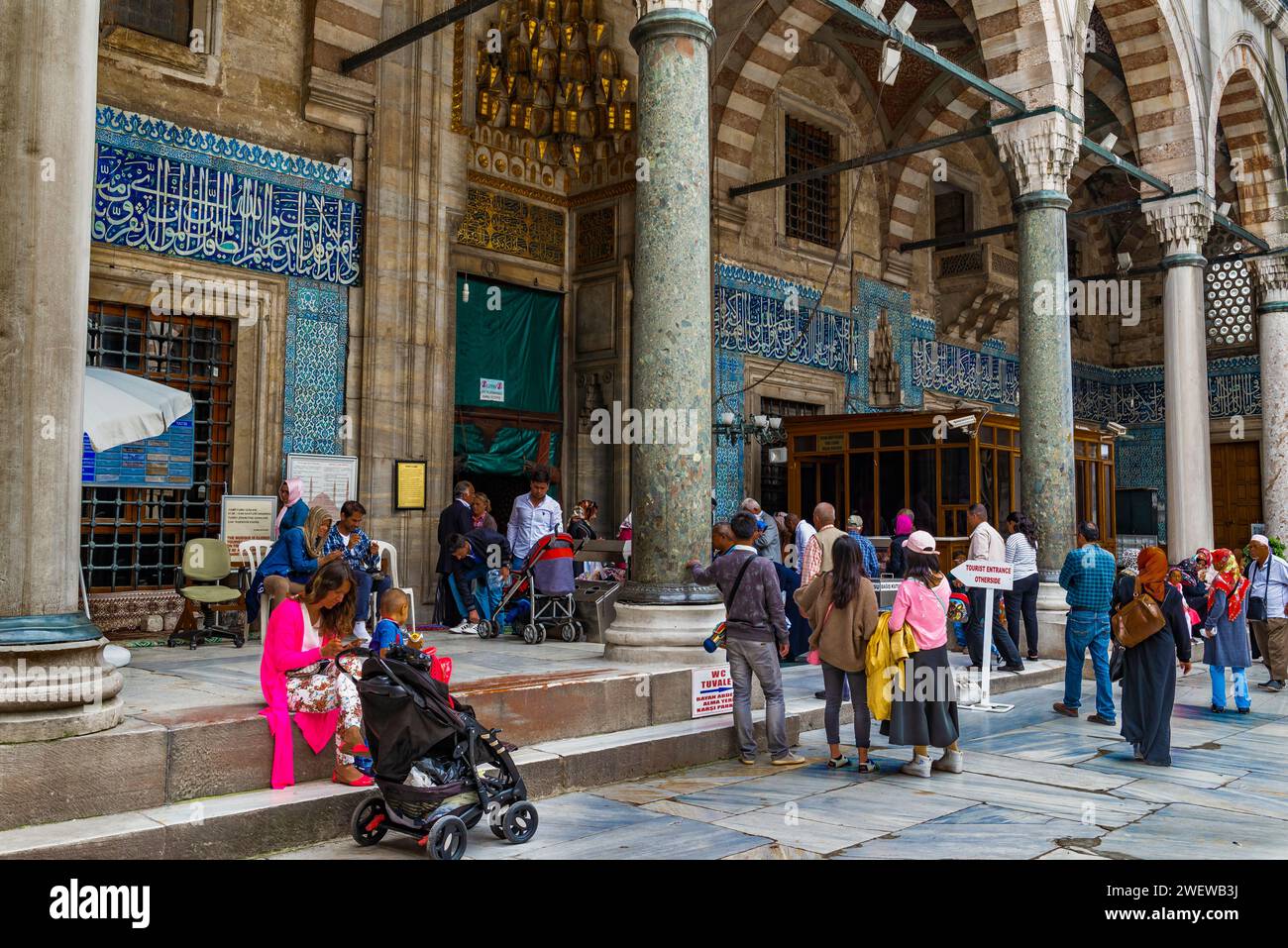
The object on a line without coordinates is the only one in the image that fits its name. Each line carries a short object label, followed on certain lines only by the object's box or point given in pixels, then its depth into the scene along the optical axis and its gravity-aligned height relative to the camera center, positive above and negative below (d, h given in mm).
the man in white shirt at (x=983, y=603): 8523 -571
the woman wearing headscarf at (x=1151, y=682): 5996 -864
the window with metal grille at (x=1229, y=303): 19938 +4493
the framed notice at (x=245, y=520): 8320 +136
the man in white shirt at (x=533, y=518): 8219 +144
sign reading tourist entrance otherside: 7531 -286
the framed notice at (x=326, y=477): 8828 +510
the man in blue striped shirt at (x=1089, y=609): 7195 -521
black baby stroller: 3857 -890
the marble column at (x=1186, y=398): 12750 +1687
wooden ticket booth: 12859 +875
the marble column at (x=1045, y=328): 9781 +1996
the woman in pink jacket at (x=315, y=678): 4246 -583
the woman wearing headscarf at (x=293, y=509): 7344 +194
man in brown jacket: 5672 -519
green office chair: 7309 -373
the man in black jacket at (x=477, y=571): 8258 -280
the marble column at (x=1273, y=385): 14500 +2130
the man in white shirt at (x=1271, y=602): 9227 -601
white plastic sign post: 7516 -319
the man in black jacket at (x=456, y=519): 8477 +141
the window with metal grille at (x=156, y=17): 8195 +4173
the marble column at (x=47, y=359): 3754 +664
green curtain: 10906 +2081
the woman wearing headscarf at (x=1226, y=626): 7922 -693
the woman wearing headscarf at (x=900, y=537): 11141 -14
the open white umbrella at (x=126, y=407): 6594 +853
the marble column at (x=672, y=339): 6098 +1183
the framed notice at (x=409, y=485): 9406 +466
